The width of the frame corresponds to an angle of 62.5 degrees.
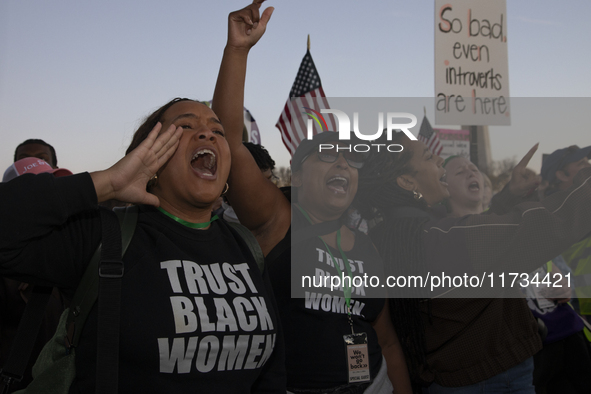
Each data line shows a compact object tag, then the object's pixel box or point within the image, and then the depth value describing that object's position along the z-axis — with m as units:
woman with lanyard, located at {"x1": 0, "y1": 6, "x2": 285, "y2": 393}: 1.36
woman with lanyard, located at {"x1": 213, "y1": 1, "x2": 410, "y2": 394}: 2.09
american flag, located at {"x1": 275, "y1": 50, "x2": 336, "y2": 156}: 6.87
